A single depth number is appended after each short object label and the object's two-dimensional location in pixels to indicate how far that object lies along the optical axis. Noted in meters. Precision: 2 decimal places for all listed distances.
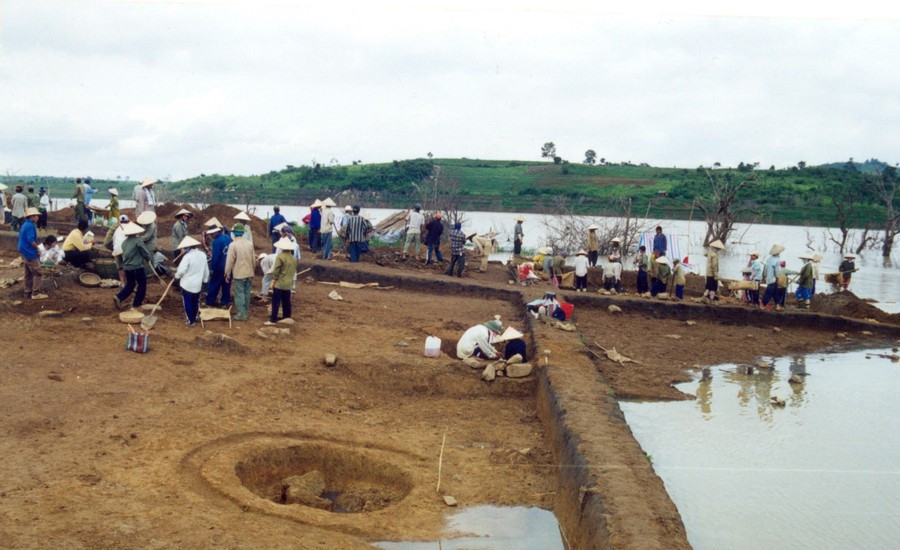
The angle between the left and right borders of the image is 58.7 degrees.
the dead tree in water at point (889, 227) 35.69
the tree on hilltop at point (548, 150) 81.19
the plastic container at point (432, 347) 11.91
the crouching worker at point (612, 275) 20.16
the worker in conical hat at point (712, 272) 18.44
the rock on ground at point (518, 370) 11.14
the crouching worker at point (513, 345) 11.53
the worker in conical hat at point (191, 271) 11.74
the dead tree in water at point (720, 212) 26.64
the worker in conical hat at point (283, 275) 12.41
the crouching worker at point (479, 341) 11.79
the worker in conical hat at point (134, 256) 11.95
